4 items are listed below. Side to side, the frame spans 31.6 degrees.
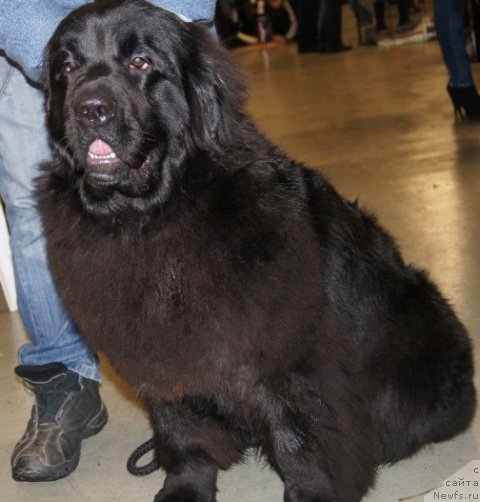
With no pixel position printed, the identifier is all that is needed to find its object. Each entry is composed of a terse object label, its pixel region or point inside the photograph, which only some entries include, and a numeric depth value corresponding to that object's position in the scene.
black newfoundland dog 2.12
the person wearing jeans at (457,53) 6.29
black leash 2.67
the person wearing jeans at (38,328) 2.62
